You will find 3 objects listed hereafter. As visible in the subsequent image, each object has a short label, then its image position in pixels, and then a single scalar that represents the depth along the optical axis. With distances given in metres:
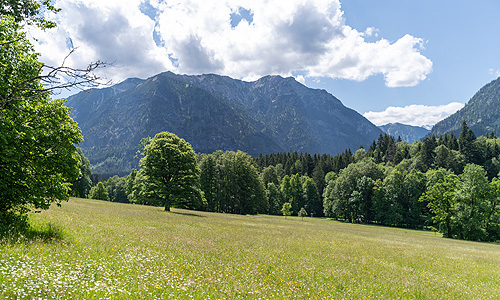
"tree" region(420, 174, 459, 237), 58.97
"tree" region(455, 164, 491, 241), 54.78
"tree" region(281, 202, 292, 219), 86.22
